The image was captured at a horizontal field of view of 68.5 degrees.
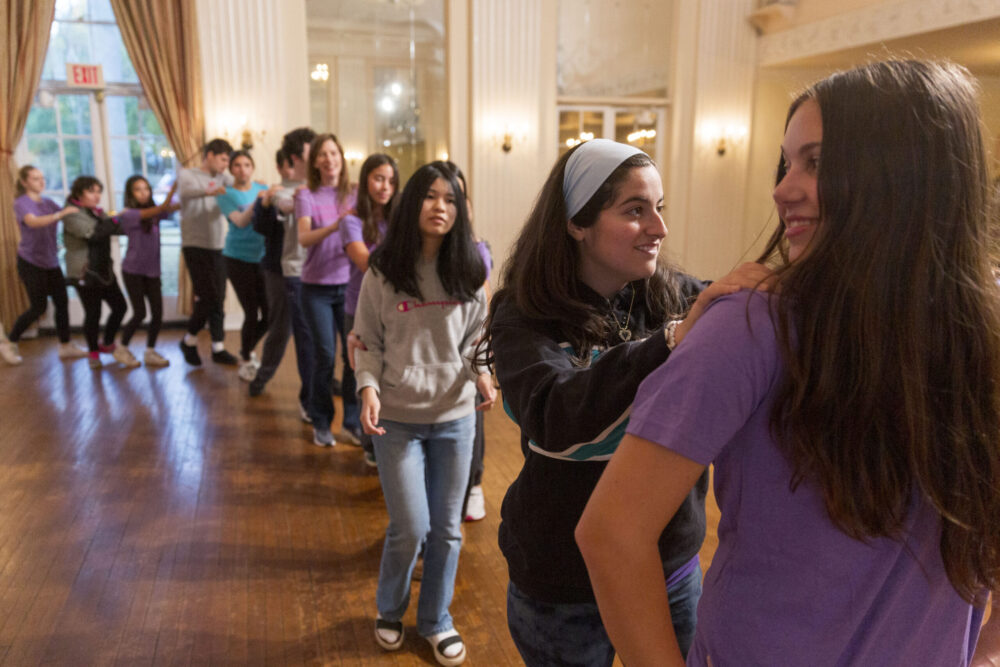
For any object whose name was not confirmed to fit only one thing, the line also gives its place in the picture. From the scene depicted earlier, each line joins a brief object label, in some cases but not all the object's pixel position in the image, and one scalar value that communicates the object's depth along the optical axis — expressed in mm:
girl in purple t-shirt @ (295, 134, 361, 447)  4086
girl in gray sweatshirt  2324
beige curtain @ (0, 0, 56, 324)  7188
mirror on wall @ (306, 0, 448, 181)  8133
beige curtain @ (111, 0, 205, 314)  7430
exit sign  7598
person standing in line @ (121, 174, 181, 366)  6117
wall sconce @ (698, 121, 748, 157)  9031
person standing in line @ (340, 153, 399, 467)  3459
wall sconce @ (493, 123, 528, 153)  8328
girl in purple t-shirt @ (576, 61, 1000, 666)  709
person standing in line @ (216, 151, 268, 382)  5488
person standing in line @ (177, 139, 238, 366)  6012
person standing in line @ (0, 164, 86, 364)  6367
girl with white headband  1258
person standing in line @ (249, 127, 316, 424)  4500
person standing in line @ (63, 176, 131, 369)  5996
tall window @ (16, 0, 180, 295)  7637
